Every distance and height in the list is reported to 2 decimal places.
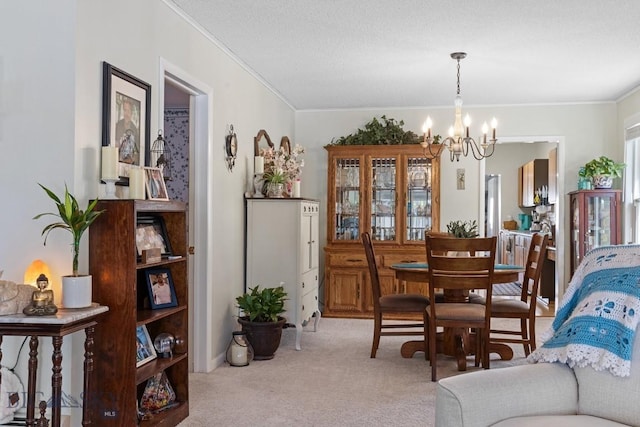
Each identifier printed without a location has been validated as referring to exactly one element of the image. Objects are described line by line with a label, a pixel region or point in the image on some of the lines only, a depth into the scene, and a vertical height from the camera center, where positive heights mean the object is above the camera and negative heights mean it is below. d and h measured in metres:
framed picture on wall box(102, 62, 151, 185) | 2.90 +0.55
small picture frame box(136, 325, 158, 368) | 3.00 -0.67
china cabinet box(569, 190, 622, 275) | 6.29 +0.04
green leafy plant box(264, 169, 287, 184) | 5.34 +0.41
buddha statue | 2.33 -0.33
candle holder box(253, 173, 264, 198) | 5.37 +0.34
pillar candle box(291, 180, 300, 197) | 5.83 +0.33
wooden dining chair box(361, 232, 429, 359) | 4.59 -0.65
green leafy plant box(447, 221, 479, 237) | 4.77 -0.08
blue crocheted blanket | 1.98 -0.35
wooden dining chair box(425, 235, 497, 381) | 3.90 -0.40
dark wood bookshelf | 2.69 -0.40
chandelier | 4.64 +0.72
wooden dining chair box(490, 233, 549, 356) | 4.36 -0.63
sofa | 1.86 -0.58
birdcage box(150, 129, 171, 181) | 3.42 +0.40
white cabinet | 5.15 -0.22
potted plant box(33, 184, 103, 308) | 2.46 -0.07
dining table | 4.34 -0.90
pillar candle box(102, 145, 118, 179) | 2.77 +0.28
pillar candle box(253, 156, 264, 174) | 5.37 +0.52
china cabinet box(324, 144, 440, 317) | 6.69 +0.09
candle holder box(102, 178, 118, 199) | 2.78 +0.15
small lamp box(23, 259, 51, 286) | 2.58 -0.23
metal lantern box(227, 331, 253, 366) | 4.49 -1.00
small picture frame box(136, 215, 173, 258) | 3.01 -0.08
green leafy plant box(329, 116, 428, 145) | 6.88 +1.03
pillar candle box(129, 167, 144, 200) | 2.88 +0.18
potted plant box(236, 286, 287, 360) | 4.64 -0.80
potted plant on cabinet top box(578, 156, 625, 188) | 6.23 +0.55
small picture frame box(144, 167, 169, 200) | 3.09 +0.20
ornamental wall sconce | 4.73 +0.60
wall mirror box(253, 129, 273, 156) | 5.53 +0.79
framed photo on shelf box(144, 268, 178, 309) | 3.12 -0.37
